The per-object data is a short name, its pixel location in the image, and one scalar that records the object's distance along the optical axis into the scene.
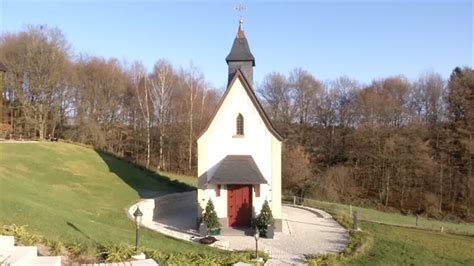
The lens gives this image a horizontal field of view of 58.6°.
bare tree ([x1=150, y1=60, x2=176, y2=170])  47.81
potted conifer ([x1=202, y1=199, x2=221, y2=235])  18.55
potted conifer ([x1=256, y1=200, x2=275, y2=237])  18.38
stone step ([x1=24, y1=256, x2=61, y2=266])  8.41
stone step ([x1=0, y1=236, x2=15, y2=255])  9.03
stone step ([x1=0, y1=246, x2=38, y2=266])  8.07
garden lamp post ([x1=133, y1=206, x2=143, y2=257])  10.09
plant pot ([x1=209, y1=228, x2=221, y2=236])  18.56
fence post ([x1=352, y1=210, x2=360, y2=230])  20.21
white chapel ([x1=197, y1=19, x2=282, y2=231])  19.89
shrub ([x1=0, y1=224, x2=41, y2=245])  10.07
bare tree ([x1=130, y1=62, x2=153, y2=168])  48.06
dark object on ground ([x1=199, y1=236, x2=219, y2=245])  16.33
